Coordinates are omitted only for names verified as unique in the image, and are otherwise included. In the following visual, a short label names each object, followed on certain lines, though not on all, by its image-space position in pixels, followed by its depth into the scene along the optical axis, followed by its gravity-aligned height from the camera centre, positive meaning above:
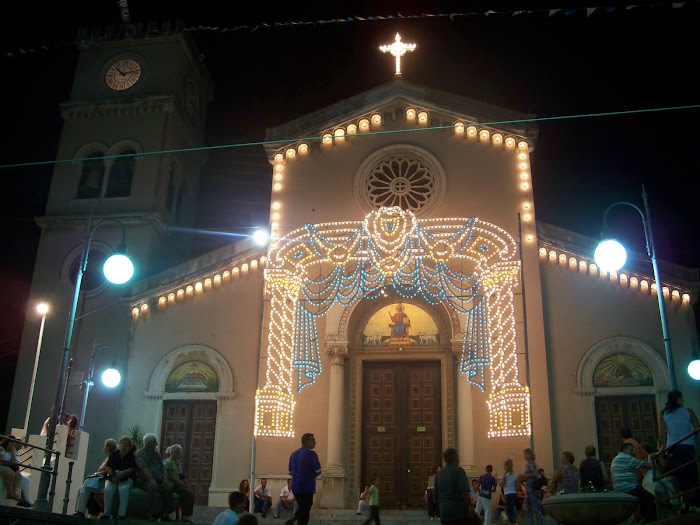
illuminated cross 21.70 +12.54
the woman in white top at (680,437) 9.80 +0.85
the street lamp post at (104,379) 18.62 +2.65
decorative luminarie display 18.75 +5.31
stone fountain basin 8.98 -0.09
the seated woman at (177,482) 12.50 +0.14
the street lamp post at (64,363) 12.55 +2.22
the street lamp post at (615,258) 11.92 +3.74
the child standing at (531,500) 13.76 -0.03
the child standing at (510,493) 14.52 +0.09
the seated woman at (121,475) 11.50 +0.21
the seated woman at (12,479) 11.48 +0.12
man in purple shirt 11.87 +0.28
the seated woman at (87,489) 12.24 -0.01
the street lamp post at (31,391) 20.08 +2.53
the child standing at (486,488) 15.22 +0.18
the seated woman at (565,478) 12.26 +0.33
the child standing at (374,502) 13.87 -0.15
